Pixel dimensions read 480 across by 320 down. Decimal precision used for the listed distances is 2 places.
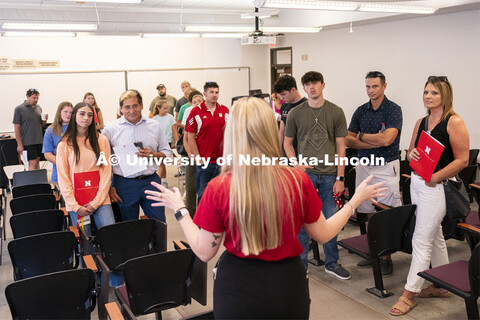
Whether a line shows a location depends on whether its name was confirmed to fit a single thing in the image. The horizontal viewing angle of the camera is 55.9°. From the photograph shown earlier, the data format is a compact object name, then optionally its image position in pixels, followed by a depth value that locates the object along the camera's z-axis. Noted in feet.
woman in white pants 10.34
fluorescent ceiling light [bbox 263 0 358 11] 18.16
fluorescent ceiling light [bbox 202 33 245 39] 29.76
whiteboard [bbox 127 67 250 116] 35.96
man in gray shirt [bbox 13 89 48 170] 25.58
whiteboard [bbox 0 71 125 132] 31.50
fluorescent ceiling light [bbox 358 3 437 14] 20.80
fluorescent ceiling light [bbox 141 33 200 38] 27.58
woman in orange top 12.11
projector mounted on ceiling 27.94
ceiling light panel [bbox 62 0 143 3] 17.24
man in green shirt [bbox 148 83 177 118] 32.76
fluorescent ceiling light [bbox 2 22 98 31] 25.08
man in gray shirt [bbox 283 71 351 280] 12.84
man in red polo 16.90
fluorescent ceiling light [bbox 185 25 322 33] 27.40
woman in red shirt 5.40
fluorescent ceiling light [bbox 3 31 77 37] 26.03
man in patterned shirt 13.43
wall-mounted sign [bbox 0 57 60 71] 31.35
